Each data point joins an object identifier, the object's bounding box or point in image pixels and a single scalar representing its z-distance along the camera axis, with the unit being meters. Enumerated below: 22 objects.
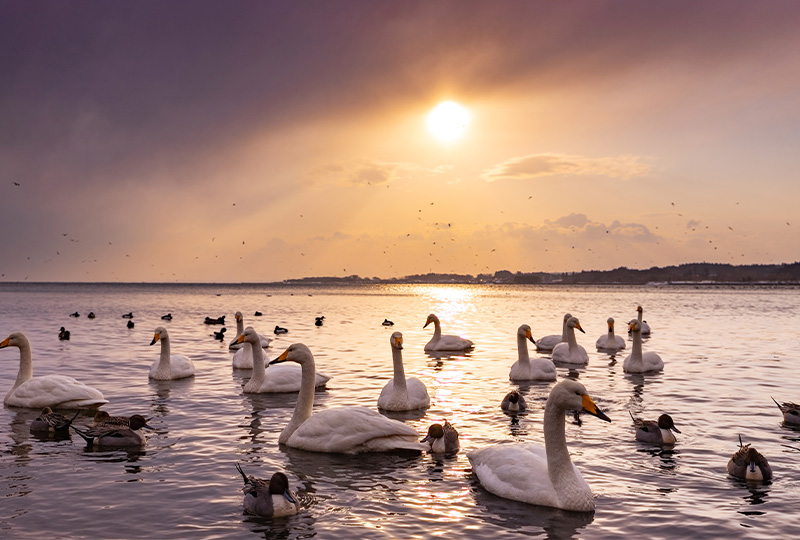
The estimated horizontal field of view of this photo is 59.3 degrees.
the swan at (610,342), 26.78
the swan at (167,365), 18.64
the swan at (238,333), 27.72
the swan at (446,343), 26.22
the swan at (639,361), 19.92
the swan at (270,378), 16.53
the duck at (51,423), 11.95
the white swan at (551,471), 8.33
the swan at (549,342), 27.53
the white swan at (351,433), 10.65
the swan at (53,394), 13.98
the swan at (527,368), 18.70
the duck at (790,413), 12.84
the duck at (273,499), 8.02
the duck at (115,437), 11.19
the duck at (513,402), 14.03
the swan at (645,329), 34.69
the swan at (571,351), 22.42
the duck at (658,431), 11.41
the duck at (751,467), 9.40
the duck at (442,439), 10.87
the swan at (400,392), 14.25
